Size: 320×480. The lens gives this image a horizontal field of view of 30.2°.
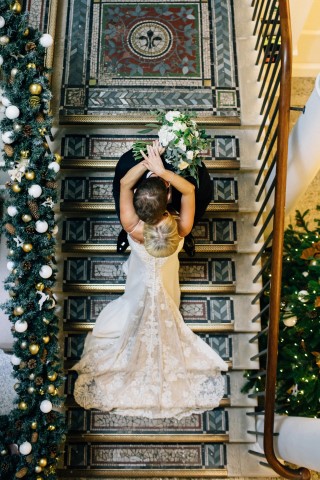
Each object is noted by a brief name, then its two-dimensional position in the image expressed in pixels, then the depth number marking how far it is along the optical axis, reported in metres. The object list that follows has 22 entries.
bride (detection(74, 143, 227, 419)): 4.21
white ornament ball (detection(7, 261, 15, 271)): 3.83
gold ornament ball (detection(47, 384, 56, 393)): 3.95
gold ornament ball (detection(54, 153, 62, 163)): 3.82
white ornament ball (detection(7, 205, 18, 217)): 3.75
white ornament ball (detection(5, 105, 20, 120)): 3.59
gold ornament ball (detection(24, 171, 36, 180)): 3.69
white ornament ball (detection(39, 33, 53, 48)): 3.64
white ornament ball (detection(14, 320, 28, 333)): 3.82
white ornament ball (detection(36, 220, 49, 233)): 3.76
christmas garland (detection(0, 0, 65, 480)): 3.63
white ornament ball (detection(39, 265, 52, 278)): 3.82
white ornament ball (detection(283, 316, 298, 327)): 4.27
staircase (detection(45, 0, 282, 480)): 4.54
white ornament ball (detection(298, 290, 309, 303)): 4.13
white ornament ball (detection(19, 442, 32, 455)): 3.85
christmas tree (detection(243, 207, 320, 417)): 4.12
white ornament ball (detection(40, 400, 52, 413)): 3.90
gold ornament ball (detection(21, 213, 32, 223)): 3.75
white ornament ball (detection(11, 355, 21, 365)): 3.90
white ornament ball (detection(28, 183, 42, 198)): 3.69
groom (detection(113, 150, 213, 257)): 3.85
